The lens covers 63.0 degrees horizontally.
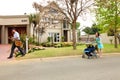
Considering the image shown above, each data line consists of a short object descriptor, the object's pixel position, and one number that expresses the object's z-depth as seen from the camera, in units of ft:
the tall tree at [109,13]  27.98
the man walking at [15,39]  20.35
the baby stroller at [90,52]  20.18
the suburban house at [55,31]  50.58
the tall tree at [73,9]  26.93
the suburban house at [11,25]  51.16
